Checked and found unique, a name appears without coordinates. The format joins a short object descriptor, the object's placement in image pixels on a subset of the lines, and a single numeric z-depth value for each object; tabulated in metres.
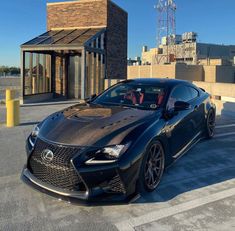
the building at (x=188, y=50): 58.21
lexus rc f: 2.56
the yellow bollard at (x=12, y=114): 6.50
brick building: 11.53
